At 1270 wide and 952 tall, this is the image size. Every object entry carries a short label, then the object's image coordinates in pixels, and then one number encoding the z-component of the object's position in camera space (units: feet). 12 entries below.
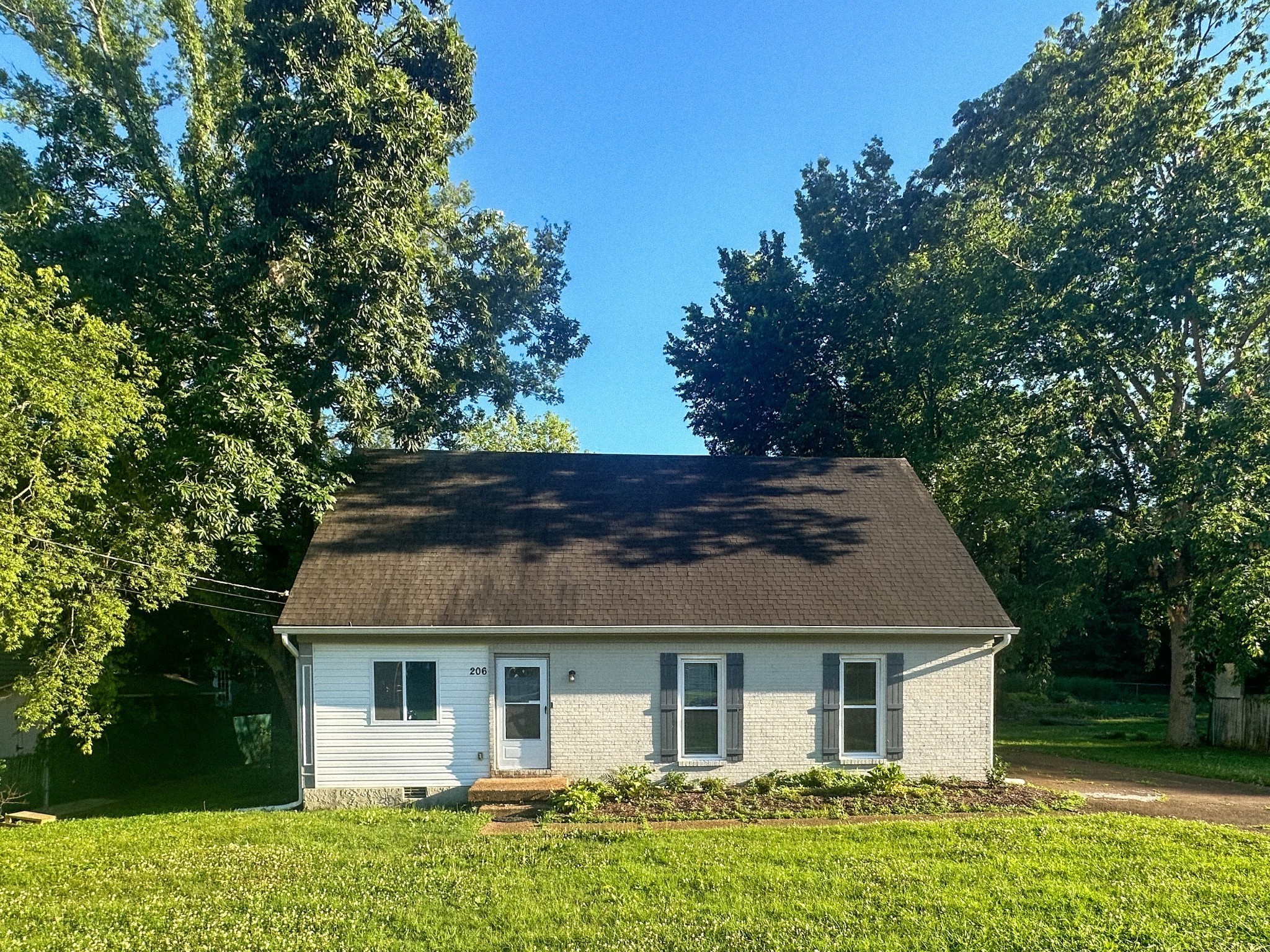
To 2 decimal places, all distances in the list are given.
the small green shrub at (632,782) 36.63
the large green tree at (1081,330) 55.72
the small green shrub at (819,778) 37.73
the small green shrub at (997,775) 39.52
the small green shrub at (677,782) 37.86
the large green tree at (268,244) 42.22
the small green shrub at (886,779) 37.40
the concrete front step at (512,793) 36.11
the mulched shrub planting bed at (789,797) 34.47
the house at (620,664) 38.27
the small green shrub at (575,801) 34.37
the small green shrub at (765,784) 38.04
